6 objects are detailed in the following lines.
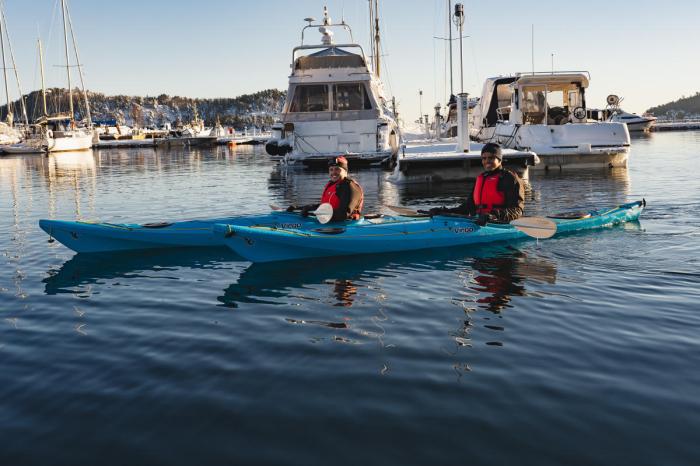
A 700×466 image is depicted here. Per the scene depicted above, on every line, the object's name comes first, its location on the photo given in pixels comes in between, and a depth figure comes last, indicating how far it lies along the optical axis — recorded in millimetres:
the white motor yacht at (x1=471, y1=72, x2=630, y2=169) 22562
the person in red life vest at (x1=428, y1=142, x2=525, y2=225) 10211
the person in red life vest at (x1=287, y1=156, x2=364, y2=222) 10402
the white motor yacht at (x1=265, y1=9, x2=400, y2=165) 26703
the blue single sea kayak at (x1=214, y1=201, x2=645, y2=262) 9469
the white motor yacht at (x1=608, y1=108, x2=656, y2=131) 72906
